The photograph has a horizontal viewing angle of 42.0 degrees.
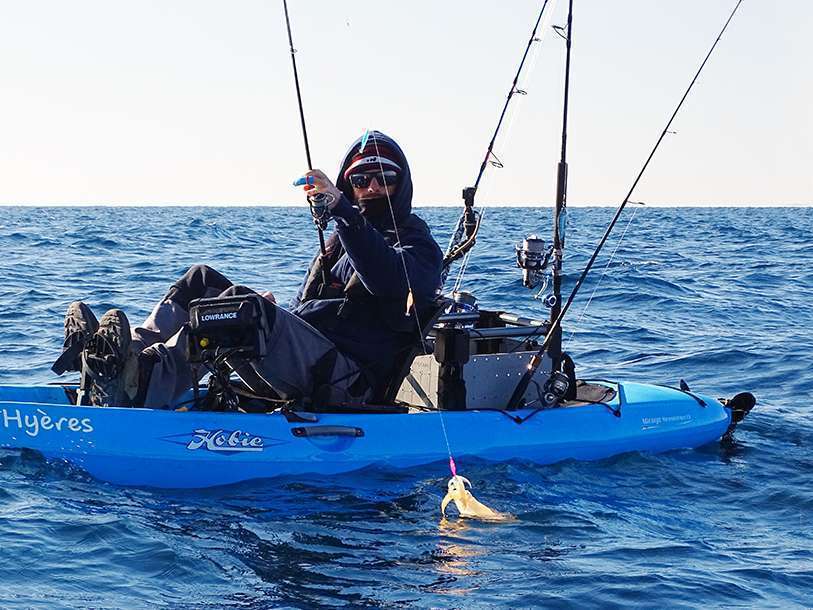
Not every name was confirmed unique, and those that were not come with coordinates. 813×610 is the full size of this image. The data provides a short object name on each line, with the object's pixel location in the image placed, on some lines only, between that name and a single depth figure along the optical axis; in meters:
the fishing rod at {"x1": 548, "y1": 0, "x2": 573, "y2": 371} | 7.09
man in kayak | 5.91
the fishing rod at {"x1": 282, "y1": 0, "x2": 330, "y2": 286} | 6.21
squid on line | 5.59
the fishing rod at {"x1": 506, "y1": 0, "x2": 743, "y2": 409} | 6.95
